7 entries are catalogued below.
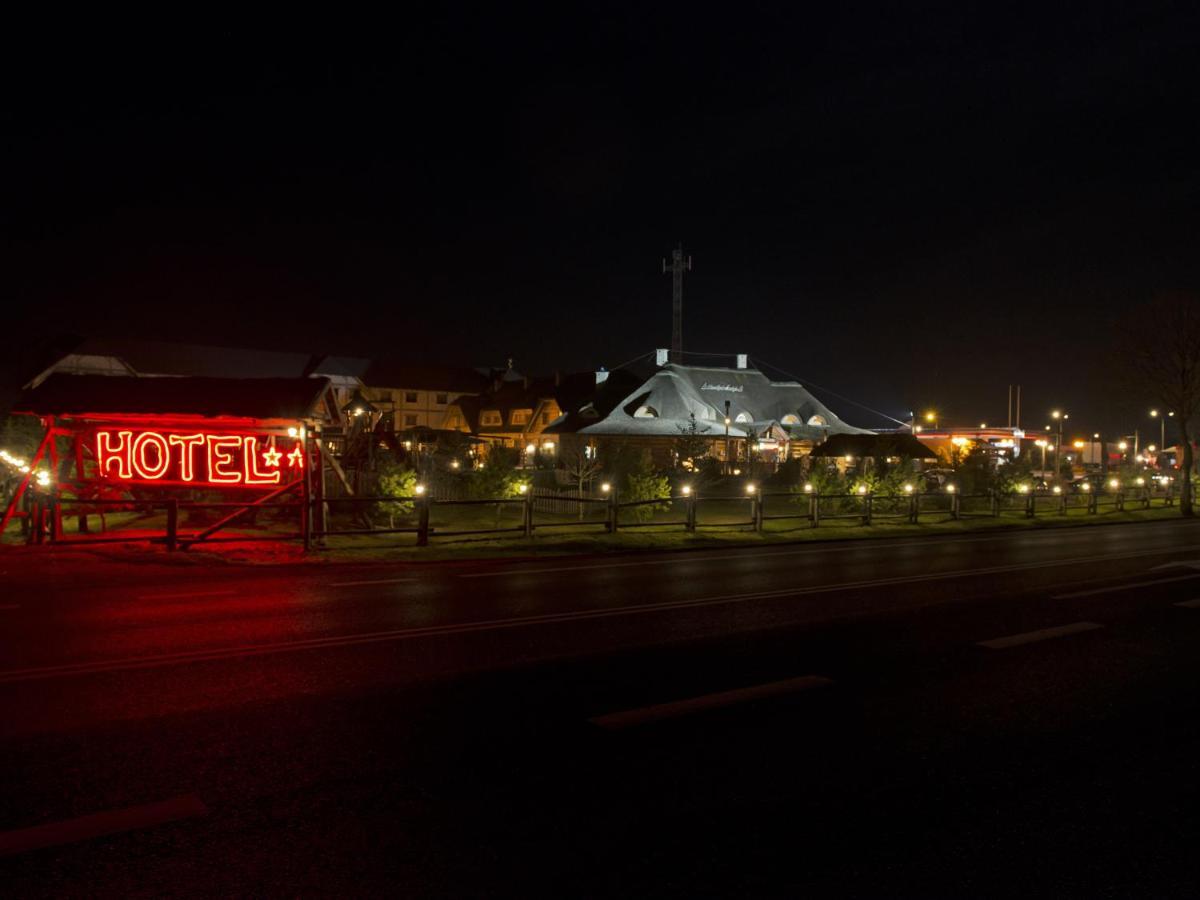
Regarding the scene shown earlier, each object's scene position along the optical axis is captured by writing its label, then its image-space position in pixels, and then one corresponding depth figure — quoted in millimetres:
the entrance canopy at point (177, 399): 18688
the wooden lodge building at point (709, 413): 58562
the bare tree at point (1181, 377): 40938
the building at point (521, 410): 74375
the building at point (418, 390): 87688
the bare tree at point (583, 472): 32897
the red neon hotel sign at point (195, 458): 19062
